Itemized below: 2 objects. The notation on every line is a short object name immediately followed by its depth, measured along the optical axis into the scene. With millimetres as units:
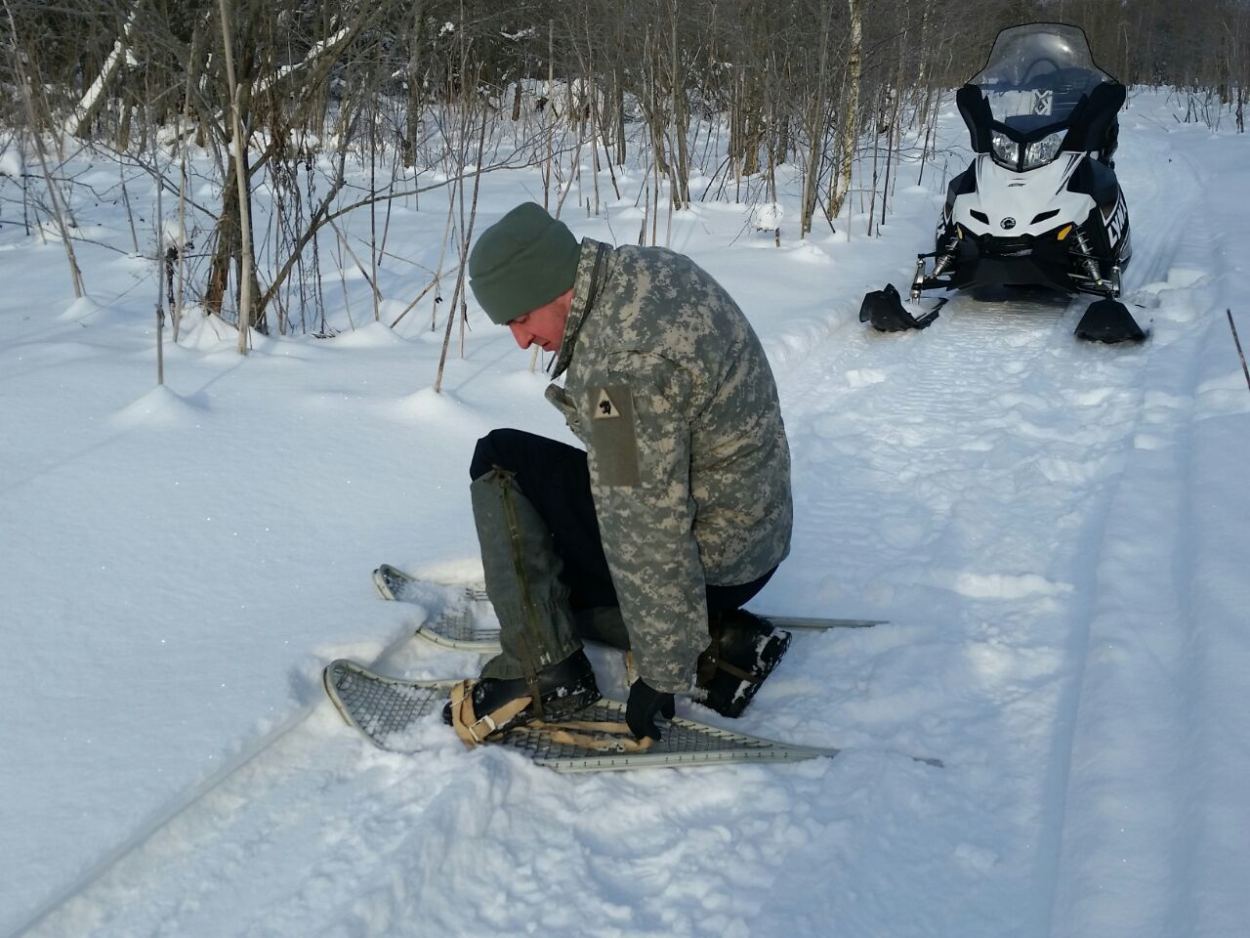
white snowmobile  5059
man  1708
